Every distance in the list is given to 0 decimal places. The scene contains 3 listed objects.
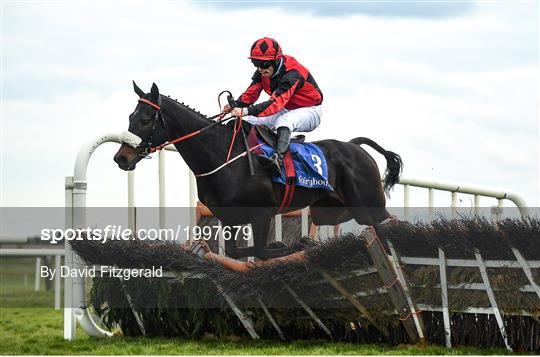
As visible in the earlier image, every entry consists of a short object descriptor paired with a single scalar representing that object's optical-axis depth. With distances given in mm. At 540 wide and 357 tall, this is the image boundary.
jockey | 13898
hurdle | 15163
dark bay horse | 13564
